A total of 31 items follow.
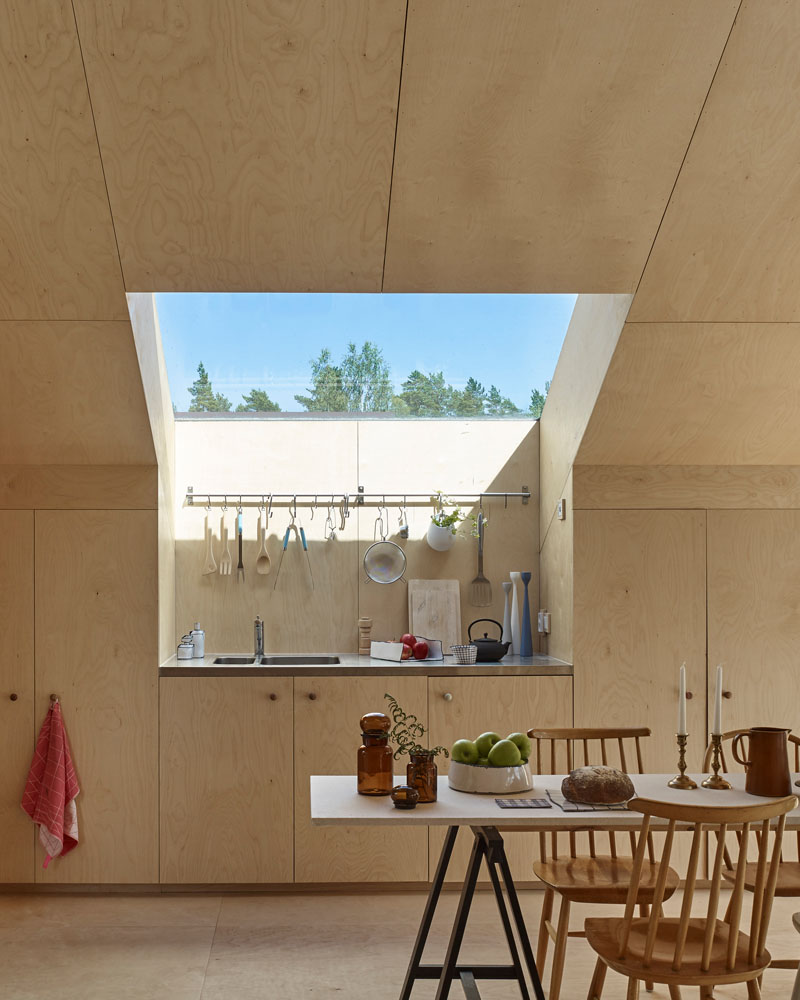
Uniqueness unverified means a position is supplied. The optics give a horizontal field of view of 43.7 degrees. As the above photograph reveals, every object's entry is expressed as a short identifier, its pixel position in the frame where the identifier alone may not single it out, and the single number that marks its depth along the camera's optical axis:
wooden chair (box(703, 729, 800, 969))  2.96
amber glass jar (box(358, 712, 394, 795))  2.77
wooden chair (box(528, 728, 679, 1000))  2.91
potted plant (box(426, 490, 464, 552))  4.78
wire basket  4.34
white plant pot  4.79
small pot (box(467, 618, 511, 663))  4.44
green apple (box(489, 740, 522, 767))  2.79
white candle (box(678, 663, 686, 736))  2.77
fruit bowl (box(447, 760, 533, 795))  2.77
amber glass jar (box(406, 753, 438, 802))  2.64
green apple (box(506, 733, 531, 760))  2.86
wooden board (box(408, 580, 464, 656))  4.78
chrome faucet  4.68
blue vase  4.63
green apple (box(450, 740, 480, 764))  2.83
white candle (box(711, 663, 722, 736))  2.82
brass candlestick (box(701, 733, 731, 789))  2.86
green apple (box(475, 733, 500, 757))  2.85
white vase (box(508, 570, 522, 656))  4.71
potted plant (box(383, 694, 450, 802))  2.64
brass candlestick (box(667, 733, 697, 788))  2.82
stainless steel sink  4.64
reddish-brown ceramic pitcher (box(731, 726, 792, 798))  2.74
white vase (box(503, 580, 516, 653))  4.77
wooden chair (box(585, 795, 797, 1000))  2.32
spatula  4.86
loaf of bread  2.66
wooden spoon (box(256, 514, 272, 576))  4.80
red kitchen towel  4.04
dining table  2.50
